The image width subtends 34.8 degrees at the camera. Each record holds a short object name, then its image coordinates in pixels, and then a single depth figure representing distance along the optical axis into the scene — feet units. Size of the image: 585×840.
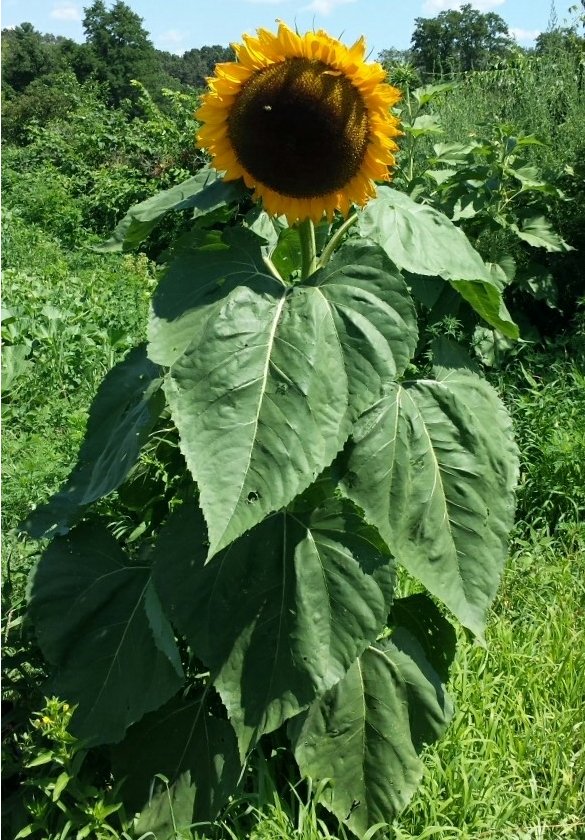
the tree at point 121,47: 150.10
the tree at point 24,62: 152.76
